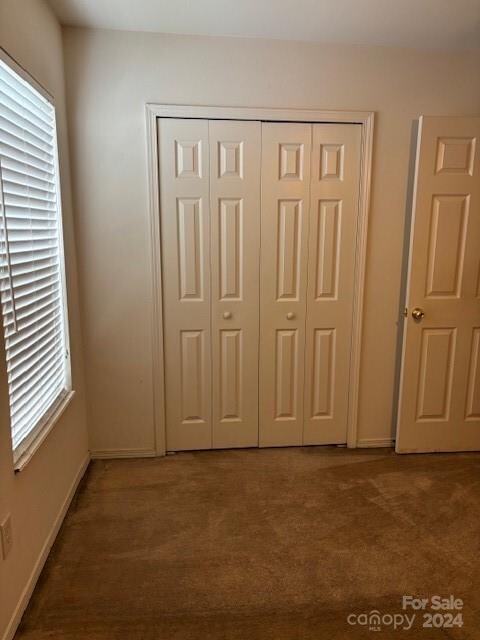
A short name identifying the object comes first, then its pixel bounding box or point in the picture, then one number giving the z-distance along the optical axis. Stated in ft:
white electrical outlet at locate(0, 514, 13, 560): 4.65
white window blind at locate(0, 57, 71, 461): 5.09
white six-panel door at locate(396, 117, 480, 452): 7.95
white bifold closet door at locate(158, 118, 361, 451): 7.96
